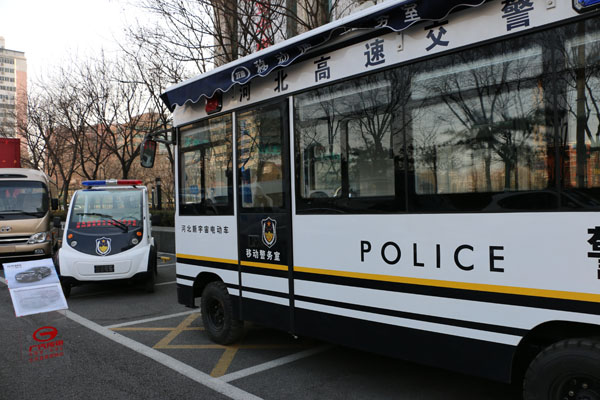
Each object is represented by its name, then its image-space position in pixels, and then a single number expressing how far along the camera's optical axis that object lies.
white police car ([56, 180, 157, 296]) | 8.17
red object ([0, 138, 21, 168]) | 13.98
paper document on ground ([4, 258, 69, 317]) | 4.20
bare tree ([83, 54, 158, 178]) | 20.81
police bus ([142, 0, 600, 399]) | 2.71
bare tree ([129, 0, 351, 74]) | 11.41
